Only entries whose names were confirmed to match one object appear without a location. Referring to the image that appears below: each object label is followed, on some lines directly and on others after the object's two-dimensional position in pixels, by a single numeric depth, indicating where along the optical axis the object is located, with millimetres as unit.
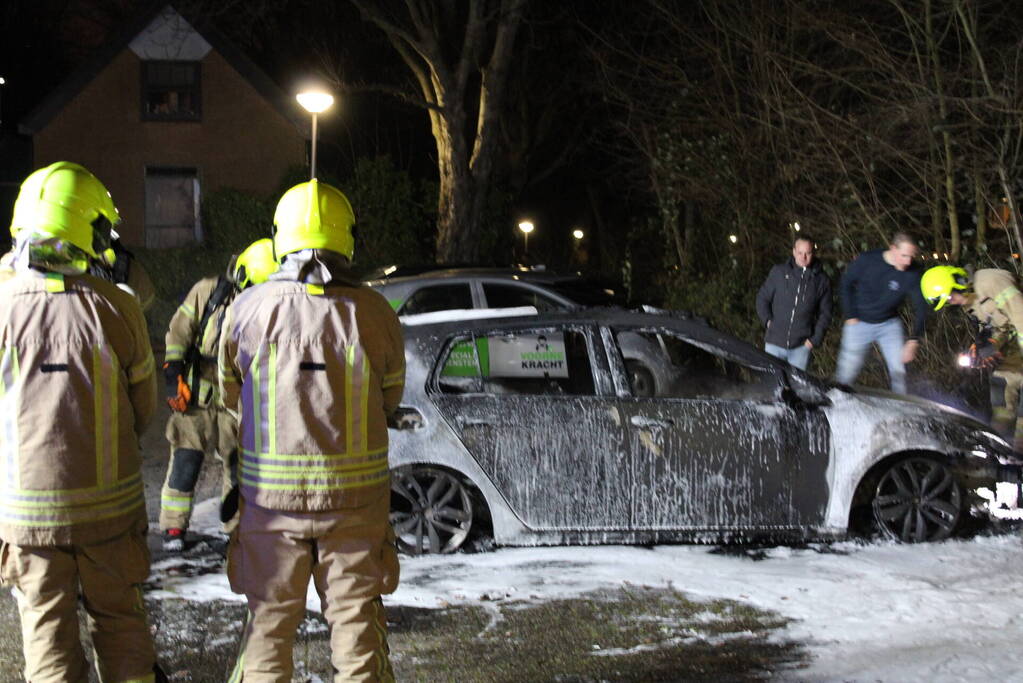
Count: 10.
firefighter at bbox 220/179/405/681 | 3590
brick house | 27609
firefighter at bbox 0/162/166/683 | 3521
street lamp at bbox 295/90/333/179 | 16125
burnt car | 6309
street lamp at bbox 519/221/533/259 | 37159
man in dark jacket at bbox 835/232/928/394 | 8836
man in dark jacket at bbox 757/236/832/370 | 9469
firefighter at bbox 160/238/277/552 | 6273
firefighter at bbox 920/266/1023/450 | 7910
